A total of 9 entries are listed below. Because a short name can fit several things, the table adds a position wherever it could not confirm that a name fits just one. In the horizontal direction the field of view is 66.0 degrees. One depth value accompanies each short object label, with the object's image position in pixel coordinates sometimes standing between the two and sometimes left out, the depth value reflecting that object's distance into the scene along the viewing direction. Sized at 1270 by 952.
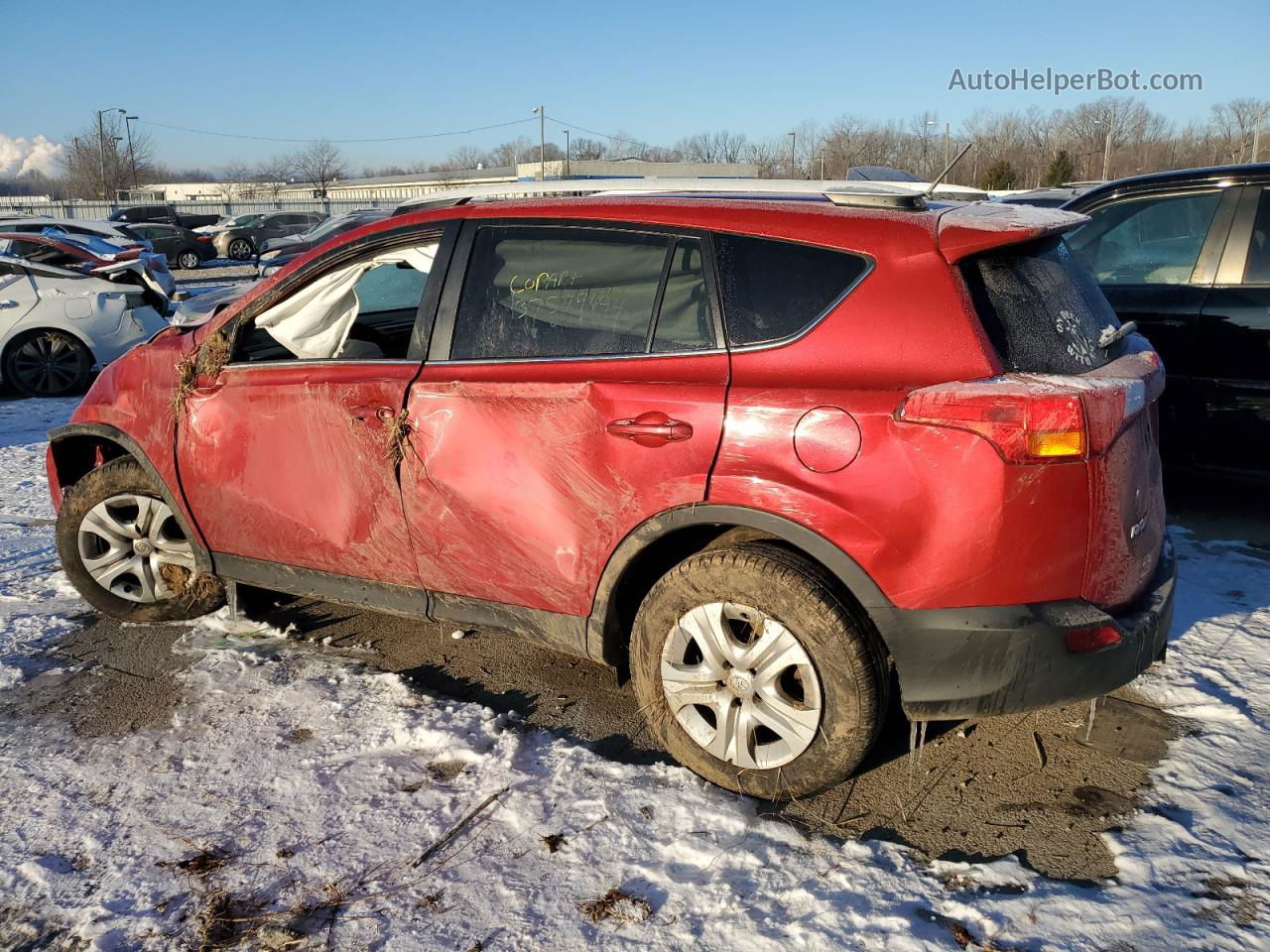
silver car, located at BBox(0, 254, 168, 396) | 9.95
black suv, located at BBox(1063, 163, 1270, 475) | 5.05
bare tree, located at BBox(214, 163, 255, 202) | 86.78
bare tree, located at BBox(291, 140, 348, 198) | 94.43
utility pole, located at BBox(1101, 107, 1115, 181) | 50.70
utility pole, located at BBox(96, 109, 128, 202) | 69.94
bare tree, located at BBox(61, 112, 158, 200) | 73.31
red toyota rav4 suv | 2.63
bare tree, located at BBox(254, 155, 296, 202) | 87.78
